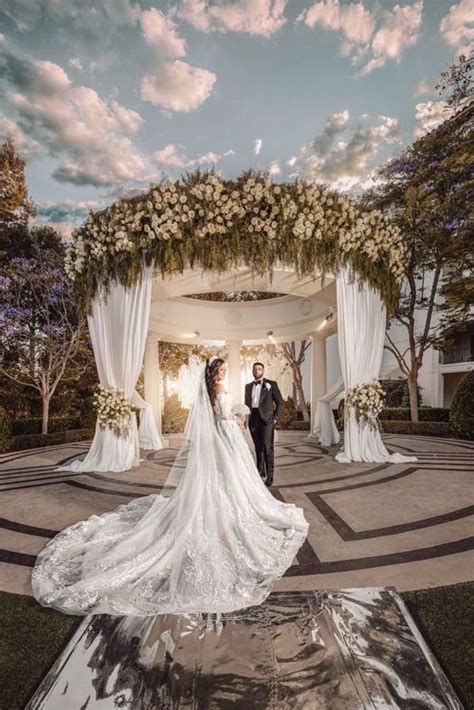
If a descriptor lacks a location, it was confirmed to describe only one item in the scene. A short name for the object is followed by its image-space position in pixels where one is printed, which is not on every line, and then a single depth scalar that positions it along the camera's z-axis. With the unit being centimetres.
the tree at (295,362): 1877
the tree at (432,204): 880
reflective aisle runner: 162
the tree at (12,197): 1383
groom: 600
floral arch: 623
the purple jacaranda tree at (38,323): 1205
